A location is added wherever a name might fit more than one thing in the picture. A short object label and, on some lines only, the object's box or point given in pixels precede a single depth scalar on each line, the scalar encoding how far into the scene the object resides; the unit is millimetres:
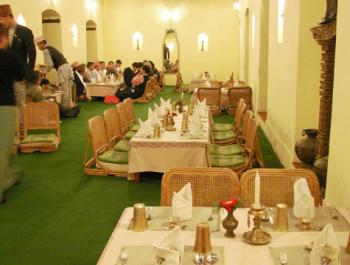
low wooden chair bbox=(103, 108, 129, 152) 6125
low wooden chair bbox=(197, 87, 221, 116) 10728
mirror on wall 19547
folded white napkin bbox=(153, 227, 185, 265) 1924
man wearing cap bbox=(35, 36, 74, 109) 10344
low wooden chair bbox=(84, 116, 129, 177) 5699
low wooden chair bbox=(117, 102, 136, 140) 6834
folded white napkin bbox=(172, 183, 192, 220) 2520
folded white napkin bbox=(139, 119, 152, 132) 5609
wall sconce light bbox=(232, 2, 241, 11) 18828
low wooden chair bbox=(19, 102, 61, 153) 7203
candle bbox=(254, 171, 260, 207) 2154
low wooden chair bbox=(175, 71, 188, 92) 17516
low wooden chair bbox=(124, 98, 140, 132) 7346
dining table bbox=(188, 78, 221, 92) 13367
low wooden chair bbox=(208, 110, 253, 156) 5852
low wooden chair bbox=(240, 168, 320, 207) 2898
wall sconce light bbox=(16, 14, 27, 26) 11031
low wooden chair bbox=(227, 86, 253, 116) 10461
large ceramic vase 5197
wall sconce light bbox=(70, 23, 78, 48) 15231
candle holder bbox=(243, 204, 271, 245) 2191
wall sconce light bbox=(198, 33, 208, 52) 19422
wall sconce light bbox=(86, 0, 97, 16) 17016
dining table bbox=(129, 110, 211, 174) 5273
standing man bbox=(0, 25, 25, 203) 4375
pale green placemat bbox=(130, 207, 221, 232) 2432
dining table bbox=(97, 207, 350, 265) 2068
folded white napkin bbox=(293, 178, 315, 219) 2496
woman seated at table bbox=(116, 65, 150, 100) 13360
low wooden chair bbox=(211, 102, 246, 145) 6867
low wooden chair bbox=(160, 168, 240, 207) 2961
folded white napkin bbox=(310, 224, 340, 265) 1870
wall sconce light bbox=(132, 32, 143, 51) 19594
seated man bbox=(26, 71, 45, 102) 4934
